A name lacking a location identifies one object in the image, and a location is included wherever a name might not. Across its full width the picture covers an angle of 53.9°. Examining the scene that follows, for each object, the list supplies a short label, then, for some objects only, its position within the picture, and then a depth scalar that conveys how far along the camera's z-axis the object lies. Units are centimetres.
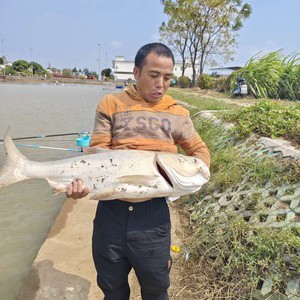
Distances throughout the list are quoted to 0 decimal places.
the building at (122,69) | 9825
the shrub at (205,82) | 2387
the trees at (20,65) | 10025
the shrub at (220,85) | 1819
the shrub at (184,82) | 3331
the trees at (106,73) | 11044
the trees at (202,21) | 2956
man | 201
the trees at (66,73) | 11969
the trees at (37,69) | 10509
